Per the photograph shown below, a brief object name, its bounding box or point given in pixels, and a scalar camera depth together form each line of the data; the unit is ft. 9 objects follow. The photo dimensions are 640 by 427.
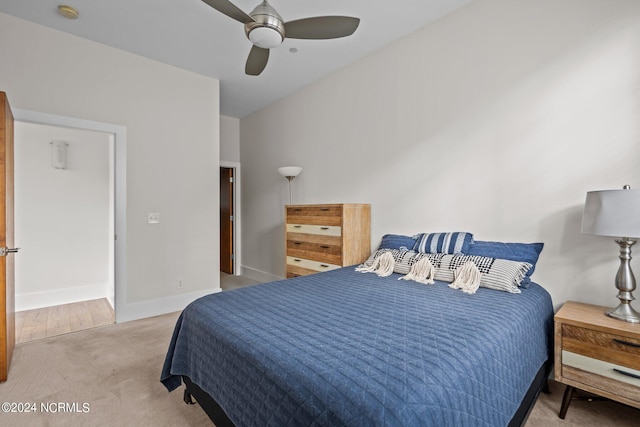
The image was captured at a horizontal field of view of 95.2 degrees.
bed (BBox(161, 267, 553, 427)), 2.86
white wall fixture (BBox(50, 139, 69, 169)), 12.45
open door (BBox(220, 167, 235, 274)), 18.04
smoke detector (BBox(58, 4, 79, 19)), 8.20
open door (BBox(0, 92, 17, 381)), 6.61
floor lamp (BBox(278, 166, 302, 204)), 12.92
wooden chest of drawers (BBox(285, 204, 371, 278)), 9.83
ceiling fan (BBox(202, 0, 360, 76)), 5.87
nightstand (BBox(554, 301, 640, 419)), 4.72
